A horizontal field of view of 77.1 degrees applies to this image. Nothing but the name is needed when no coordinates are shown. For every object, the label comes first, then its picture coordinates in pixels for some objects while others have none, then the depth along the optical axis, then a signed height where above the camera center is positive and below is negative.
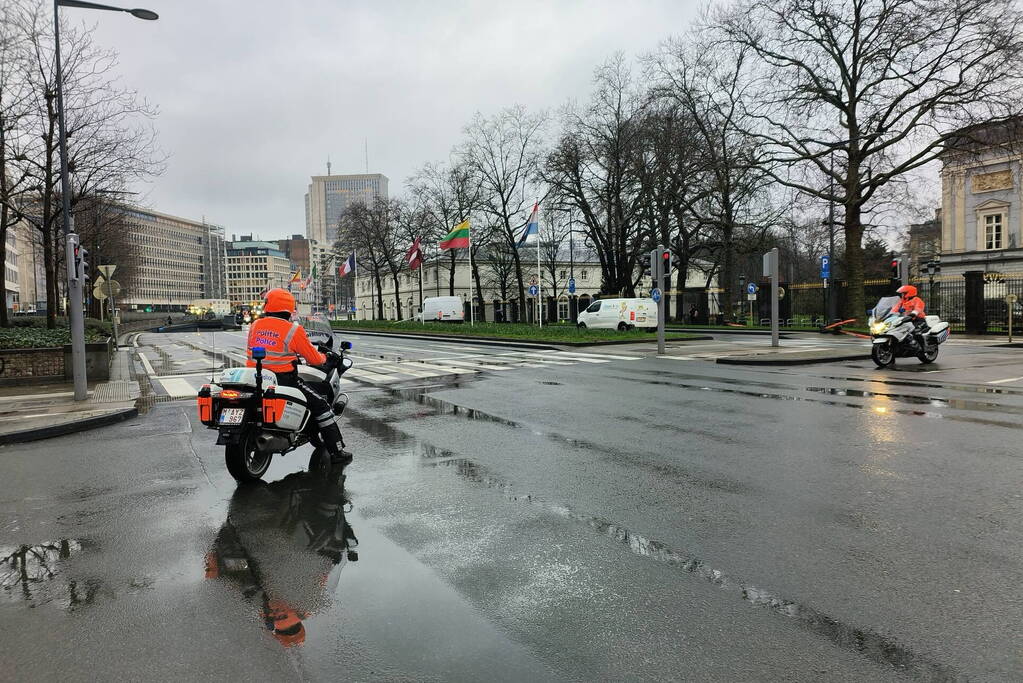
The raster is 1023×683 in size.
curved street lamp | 11.91 +0.52
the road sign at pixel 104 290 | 21.05 +1.07
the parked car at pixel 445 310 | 53.28 +0.42
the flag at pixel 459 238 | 34.88 +4.22
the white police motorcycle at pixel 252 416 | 5.82 -0.89
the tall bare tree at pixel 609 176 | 38.09 +8.44
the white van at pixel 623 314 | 35.69 -0.20
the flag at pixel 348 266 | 45.09 +3.57
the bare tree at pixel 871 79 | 25.53 +9.80
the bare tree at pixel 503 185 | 47.38 +9.71
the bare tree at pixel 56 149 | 18.92 +5.55
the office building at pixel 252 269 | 179.00 +14.12
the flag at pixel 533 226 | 30.72 +4.24
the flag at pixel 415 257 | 40.12 +3.69
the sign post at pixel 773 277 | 21.53 +1.03
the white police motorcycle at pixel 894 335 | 15.34 -0.72
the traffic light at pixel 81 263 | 12.08 +1.16
